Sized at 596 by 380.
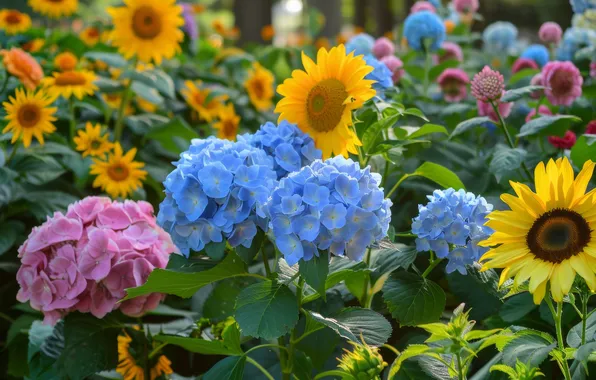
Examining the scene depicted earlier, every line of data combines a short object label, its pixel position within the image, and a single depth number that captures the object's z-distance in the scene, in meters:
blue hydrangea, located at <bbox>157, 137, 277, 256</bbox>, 1.68
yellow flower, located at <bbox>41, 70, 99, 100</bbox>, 3.12
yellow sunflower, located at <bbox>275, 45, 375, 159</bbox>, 1.87
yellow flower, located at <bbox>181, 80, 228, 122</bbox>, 3.84
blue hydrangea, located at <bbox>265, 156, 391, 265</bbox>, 1.57
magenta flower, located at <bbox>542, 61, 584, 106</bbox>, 2.58
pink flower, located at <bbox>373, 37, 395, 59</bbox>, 3.58
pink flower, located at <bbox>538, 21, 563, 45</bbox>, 3.92
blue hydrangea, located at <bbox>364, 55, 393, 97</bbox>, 2.20
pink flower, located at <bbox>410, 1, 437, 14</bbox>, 4.08
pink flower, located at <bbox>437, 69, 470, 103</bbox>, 3.11
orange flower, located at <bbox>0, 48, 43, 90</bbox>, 2.84
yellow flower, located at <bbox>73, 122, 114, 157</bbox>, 3.05
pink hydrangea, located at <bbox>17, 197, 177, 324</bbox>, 2.14
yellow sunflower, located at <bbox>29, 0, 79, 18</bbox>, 4.62
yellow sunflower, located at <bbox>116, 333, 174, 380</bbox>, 2.30
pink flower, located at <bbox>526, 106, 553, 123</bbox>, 2.83
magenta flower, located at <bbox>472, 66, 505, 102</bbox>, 2.21
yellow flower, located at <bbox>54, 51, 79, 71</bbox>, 3.46
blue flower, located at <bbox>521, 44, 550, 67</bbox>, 3.89
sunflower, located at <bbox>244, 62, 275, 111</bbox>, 4.02
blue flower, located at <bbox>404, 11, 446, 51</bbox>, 3.43
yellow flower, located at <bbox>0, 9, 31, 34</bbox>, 4.39
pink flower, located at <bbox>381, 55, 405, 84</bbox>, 3.05
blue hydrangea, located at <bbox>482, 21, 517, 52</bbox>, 4.89
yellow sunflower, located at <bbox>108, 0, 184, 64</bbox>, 3.30
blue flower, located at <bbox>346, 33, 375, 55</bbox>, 3.63
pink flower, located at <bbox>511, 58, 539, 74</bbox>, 3.57
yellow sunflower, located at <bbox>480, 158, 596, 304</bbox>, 1.46
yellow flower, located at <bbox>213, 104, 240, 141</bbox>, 3.72
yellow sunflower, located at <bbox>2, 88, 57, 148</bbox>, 2.65
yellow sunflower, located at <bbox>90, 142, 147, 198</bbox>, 2.93
